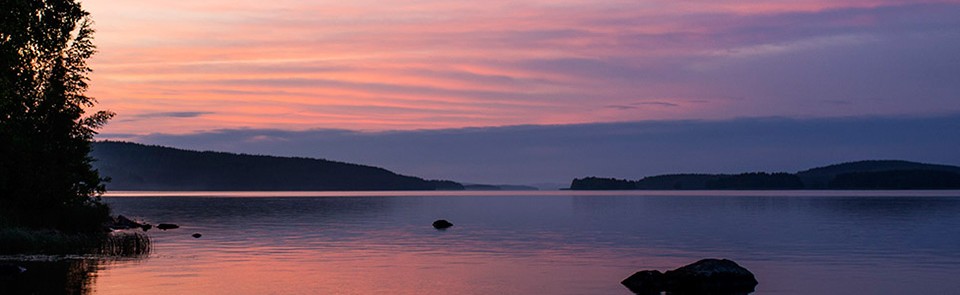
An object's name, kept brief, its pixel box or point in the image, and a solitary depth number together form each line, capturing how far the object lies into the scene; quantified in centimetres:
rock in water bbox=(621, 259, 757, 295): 4350
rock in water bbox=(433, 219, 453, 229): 10294
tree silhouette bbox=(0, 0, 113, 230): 6222
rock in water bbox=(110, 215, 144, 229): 9768
